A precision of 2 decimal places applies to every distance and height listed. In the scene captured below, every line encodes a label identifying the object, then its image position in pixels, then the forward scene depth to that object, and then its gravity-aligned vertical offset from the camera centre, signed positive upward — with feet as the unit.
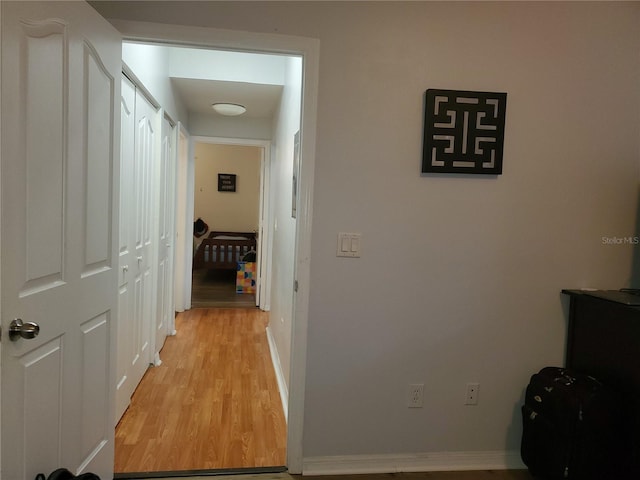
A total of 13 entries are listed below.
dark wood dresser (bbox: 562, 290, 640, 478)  5.55 -1.71
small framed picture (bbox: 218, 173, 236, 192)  26.11 +1.60
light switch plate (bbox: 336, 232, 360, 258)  6.38 -0.46
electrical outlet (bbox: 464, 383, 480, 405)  6.77 -2.78
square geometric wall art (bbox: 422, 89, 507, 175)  6.28 +1.30
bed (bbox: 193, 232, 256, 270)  21.03 -2.28
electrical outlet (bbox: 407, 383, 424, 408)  6.66 -2.79
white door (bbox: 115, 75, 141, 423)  7.53 -0.87
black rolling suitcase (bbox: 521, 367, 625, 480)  5.57 -2.78
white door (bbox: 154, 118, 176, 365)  10.98 -0.86
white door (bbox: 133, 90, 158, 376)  8.52 -0.58
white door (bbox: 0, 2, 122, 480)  3.84 -0.34
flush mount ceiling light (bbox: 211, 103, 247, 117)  13.33 +3.17
